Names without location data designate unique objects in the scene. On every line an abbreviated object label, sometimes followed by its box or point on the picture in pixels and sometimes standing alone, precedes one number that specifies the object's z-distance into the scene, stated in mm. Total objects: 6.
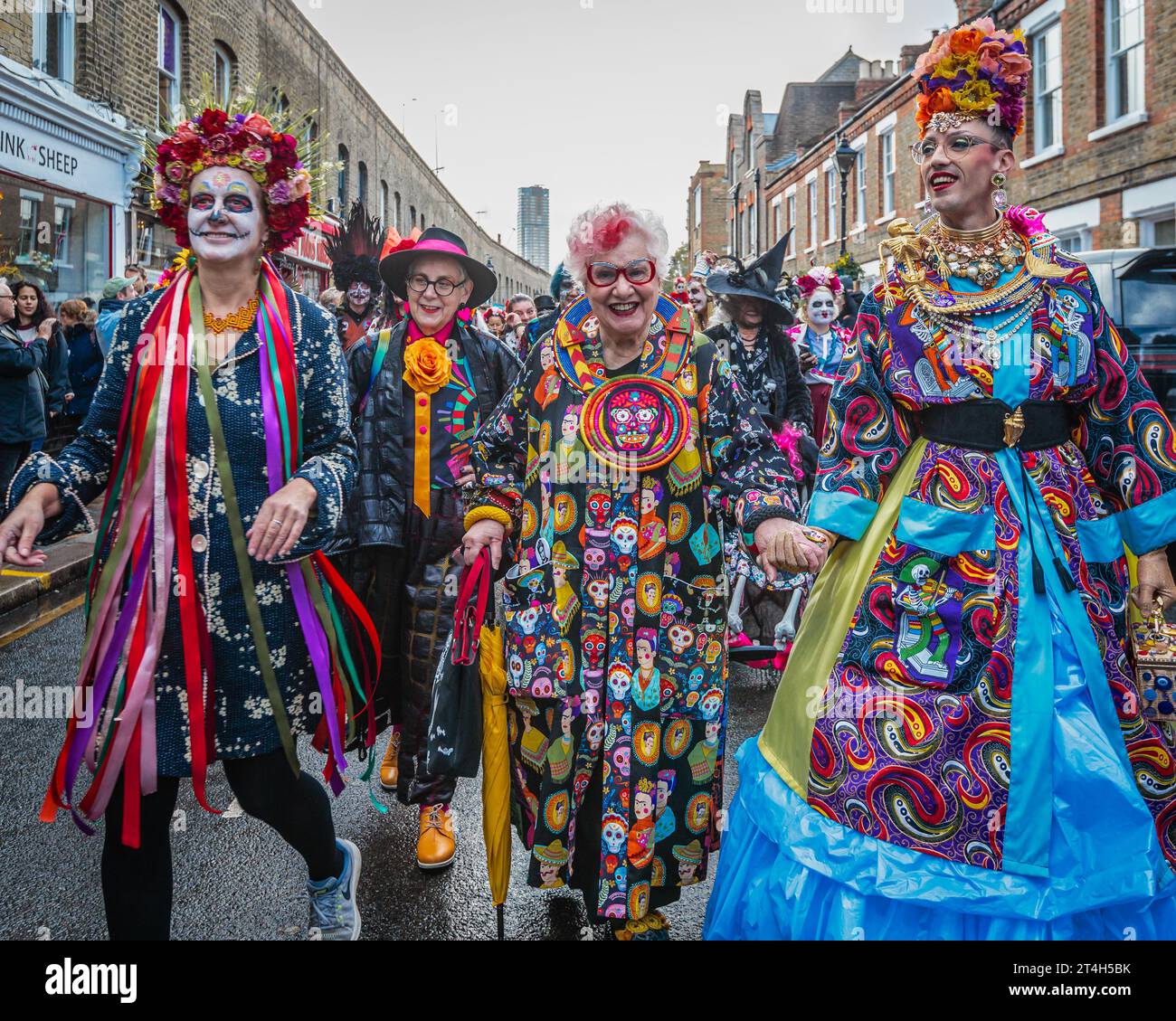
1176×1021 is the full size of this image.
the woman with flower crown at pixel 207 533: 2320
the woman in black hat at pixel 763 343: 5734
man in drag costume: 2115
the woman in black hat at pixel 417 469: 3703
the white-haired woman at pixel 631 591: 2645
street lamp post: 16500
